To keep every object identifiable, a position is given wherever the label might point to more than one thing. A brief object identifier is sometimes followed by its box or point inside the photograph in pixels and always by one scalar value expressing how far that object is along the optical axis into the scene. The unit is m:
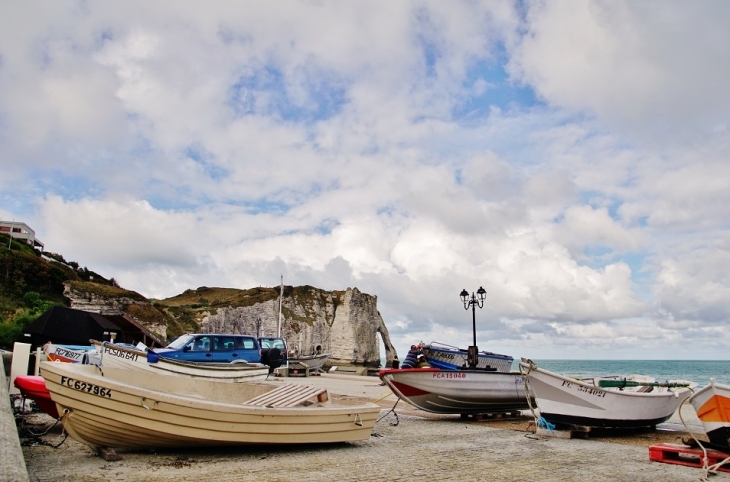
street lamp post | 18.12
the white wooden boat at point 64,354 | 14.61
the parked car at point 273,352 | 27.37
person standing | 14.29
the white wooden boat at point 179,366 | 13.74
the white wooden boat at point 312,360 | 37.76
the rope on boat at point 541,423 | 10.72
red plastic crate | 7.78
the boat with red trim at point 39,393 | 8.31
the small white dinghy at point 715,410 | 7.72
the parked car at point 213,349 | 19.56
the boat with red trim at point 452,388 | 12.55
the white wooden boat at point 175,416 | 6.49
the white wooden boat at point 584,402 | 10.62
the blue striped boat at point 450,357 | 14.90
